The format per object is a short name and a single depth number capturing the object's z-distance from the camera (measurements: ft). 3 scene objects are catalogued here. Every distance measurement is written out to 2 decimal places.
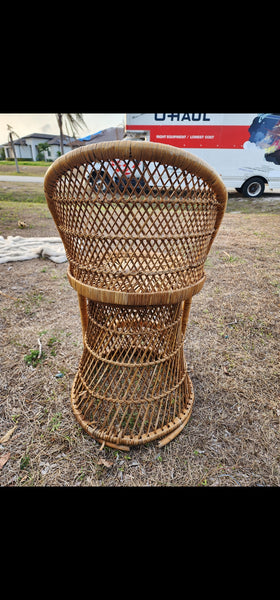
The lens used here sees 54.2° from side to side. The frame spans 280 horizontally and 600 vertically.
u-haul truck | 22.82
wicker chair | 2.62
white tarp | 11.22
